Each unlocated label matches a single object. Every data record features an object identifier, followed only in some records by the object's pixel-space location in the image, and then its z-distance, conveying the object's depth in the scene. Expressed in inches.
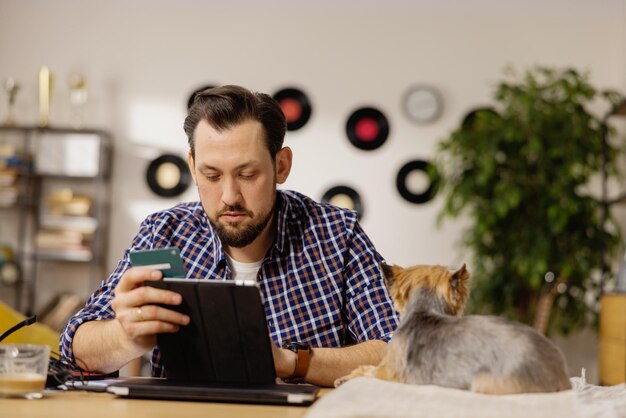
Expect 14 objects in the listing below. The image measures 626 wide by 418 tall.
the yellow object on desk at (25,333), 124.8
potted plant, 204.4
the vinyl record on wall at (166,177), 250.5
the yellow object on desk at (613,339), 173.5
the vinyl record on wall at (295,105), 248.4
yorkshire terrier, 48.5
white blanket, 43.6
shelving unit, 241.8
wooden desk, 48.1
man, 73.5
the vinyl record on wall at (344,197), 248.2
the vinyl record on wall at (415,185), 248.7
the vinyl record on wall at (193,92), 251.9
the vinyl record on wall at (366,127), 249.1
